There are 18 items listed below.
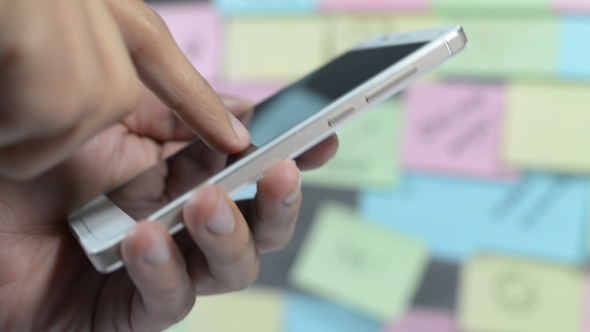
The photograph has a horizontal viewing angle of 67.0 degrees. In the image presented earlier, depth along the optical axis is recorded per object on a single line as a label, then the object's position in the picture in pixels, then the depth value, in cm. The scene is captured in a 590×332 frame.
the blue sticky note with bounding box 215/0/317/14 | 48
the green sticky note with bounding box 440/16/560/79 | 41
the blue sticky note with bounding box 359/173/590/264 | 42
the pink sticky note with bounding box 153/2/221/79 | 52
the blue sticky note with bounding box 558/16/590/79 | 40
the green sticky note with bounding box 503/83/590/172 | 41
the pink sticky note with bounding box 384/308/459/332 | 46
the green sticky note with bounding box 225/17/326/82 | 48
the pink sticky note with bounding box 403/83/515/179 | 43
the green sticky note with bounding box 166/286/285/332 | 51
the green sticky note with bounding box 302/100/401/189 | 46
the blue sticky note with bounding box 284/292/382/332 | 47
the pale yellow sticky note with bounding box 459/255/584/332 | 42
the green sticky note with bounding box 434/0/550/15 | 41
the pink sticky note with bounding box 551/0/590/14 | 40
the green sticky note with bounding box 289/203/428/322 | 46
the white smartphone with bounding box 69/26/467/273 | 23
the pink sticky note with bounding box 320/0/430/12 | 45
